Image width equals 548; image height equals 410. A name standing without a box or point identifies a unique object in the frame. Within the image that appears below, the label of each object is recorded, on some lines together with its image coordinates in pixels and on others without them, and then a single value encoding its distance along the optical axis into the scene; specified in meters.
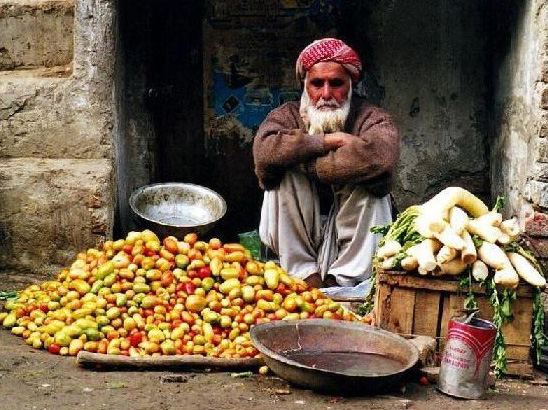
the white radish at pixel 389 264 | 4.18
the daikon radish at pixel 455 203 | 4.23
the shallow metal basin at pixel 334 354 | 3.58
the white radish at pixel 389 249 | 4.21
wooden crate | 4.09
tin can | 3.62
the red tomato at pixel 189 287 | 4.46
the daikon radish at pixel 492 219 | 4.19
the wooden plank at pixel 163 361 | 3.93
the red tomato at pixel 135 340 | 4.17
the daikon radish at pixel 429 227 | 4.11
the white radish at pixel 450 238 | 4.02
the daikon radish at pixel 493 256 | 4.02
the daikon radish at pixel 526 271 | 4.00
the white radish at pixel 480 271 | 4.04
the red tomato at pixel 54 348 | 4.25
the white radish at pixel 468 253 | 4.02
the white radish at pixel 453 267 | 4.06
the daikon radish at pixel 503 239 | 4.16
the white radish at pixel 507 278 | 3.97
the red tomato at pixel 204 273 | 4.56
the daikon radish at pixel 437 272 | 4.08
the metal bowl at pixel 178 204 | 6.28
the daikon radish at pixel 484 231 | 4.13
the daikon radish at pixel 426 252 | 4.04
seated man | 5.24
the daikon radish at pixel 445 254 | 4.02
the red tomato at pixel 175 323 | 4.26
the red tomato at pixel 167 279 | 4.52
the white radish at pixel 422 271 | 4.06
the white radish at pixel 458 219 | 4.12
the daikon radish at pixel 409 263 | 4.09
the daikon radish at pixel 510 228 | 4.21
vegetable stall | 4.04
